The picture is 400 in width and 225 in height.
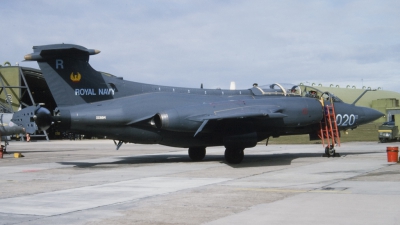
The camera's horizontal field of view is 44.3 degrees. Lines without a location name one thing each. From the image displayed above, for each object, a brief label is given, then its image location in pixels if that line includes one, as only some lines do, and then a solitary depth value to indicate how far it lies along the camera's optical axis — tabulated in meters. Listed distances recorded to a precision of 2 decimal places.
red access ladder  21.01
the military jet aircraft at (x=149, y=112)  18.02
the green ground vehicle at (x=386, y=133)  35.38
